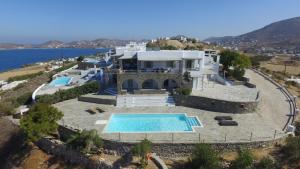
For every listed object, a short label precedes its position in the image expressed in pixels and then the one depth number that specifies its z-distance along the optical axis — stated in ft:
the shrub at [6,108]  68.10
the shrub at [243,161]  40.51
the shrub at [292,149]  42.94
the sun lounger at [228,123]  53.69
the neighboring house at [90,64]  106.73
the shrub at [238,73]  88.10
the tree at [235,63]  89.23
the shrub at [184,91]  65.83
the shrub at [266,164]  40.83
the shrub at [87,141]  46.81
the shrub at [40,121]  48.79
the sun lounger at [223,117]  56.44
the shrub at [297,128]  51.86
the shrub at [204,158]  40.74
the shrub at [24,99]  76.33
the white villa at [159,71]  71.15
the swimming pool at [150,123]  52.13
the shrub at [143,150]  42.20
